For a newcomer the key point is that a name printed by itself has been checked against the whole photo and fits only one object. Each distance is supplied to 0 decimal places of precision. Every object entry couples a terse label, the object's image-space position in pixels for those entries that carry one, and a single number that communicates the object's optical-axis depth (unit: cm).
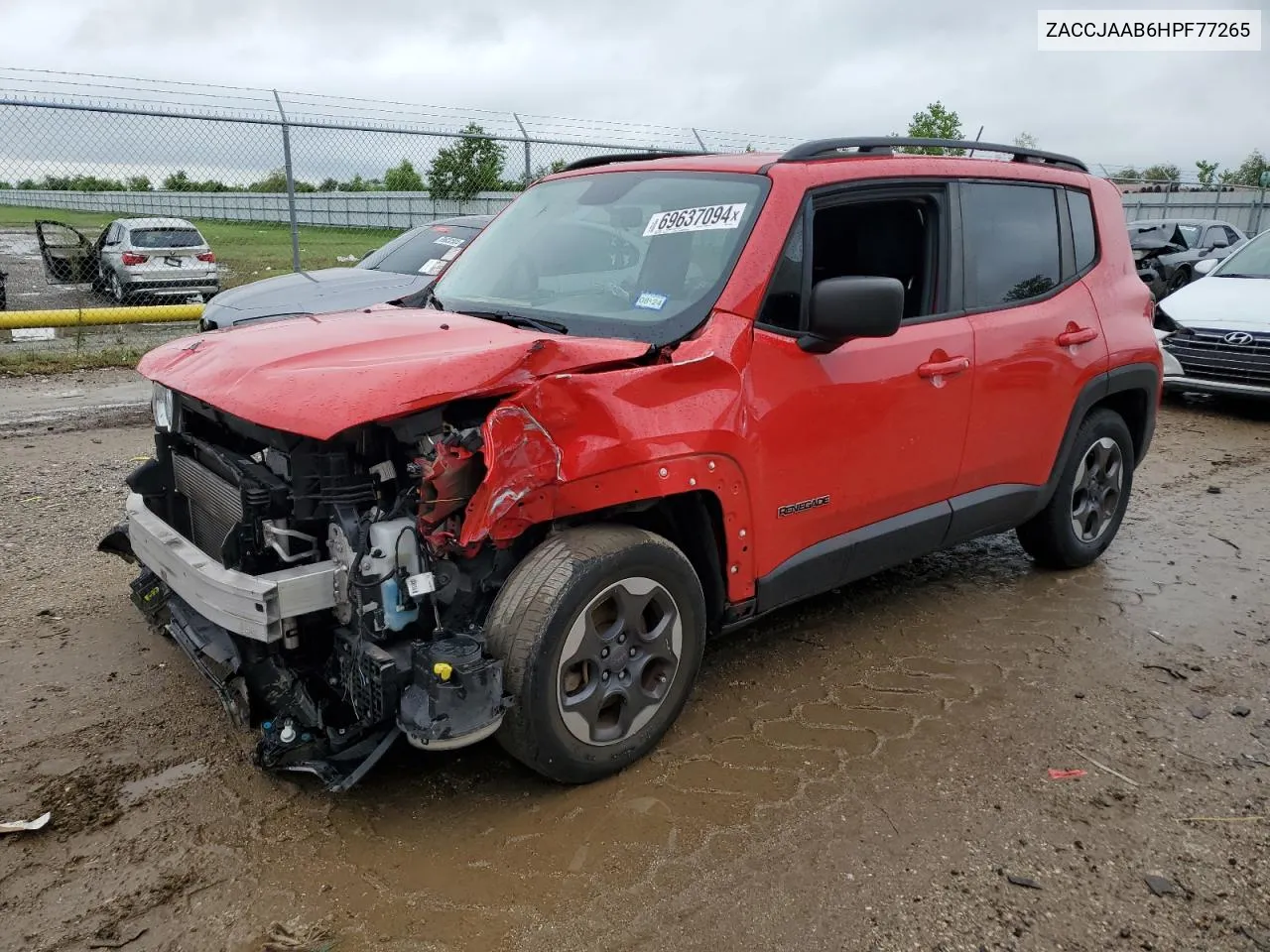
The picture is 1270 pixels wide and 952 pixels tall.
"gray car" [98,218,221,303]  1468
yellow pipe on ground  1029
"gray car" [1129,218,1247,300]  1562
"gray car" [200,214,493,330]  772
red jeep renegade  272
